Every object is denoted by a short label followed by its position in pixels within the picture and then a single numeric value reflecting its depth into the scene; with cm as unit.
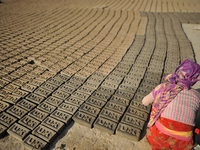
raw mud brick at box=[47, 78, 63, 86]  345
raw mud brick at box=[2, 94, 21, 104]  295
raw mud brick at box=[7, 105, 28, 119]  268
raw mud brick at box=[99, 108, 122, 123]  263
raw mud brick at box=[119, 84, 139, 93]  327
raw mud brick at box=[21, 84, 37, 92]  325
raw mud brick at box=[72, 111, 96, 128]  256
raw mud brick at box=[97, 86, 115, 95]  323
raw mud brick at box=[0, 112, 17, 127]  253
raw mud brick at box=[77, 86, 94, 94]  324
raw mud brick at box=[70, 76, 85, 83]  352
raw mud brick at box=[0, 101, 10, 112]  280
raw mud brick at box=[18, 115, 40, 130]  252
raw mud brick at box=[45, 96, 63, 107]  294
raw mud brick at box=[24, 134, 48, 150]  222
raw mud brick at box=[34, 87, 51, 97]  313
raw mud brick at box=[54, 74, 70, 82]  358
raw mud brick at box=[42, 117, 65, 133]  246
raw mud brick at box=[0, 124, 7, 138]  239
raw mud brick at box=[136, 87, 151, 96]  317
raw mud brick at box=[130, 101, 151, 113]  278
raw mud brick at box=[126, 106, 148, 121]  263
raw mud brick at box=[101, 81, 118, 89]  338
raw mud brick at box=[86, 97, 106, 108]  289
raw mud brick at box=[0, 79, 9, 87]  336
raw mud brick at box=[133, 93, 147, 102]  302
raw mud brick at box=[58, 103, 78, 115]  276
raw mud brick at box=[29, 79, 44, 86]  339
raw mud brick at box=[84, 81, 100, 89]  337
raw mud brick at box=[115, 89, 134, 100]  308
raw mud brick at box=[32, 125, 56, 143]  232
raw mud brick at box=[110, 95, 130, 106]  294
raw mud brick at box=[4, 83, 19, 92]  324
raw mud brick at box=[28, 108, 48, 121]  266
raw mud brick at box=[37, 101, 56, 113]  280
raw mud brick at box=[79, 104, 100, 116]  273
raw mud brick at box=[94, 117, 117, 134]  244
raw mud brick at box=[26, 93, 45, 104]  298
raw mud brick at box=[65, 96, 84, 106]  293
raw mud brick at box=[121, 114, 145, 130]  248
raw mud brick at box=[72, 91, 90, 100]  308
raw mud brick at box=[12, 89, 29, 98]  311
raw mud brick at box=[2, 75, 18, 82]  348
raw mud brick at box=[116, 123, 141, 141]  233
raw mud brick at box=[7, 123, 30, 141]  236
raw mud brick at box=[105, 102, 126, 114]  277
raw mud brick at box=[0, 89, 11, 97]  311
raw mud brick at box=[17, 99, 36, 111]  283
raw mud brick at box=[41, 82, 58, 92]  327
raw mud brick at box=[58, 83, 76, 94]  323
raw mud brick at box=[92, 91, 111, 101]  306
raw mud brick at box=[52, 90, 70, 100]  308
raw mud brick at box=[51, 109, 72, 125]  259
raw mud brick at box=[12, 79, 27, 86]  338
